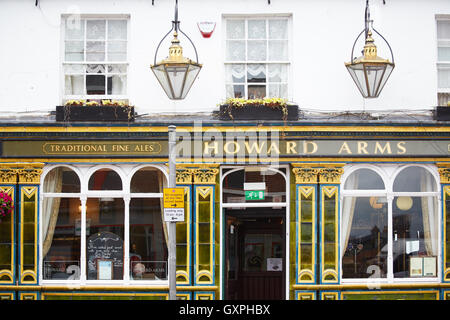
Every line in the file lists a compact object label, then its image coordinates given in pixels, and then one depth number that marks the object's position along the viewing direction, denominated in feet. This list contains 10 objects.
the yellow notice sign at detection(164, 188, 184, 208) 37.29
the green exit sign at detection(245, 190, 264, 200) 46.26
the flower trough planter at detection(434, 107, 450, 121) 45.55
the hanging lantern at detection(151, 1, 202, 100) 42.47
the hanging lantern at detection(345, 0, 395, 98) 43.24
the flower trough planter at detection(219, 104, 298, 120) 45.27
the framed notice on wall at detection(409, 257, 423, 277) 45.70
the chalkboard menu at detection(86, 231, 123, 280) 45.57
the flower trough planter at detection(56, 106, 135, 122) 45.21
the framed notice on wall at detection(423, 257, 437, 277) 45.70
